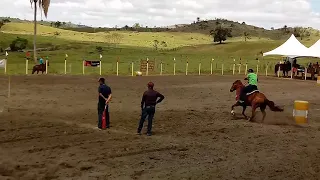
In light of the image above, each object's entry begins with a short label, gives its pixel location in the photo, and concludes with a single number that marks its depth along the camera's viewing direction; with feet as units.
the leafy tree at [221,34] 365.61
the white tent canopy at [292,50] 136.10
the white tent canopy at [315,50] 133.43
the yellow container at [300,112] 59.26
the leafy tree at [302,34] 403.79
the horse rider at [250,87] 59.62
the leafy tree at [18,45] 239.83
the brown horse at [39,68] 122.93
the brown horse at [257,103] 57.72
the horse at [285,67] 142.61
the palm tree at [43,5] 162.61
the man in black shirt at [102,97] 51.62
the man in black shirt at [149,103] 48.21
